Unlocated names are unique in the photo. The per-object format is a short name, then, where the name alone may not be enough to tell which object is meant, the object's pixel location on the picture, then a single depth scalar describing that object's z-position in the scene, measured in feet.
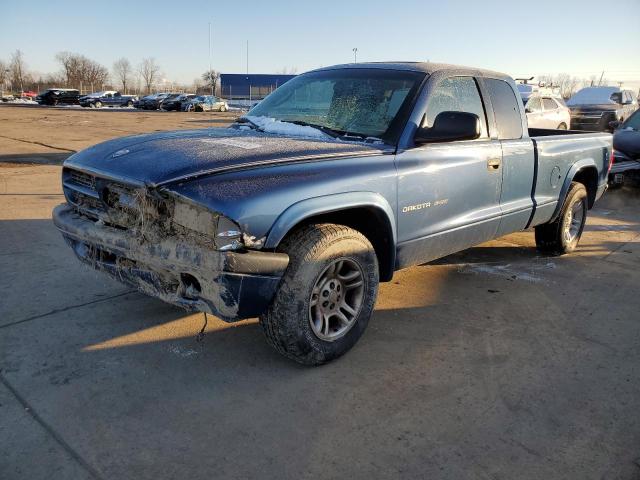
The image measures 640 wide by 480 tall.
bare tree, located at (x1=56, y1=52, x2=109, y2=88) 314.96
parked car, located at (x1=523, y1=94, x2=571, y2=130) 45.83
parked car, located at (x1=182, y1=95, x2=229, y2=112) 133.90
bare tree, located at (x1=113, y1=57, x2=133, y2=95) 365.08
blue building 226.58
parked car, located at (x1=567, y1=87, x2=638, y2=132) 57.57
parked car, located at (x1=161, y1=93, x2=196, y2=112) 135.23
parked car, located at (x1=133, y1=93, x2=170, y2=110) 140.87
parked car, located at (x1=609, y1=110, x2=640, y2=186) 30.71
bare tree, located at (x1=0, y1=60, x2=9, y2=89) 284.82
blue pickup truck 8.83
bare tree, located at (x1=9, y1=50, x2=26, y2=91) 312.85
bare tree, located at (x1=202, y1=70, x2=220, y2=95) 297.33
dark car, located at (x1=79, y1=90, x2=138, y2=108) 144.25
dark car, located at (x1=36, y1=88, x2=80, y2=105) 144.77
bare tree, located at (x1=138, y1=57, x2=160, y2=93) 371.78
